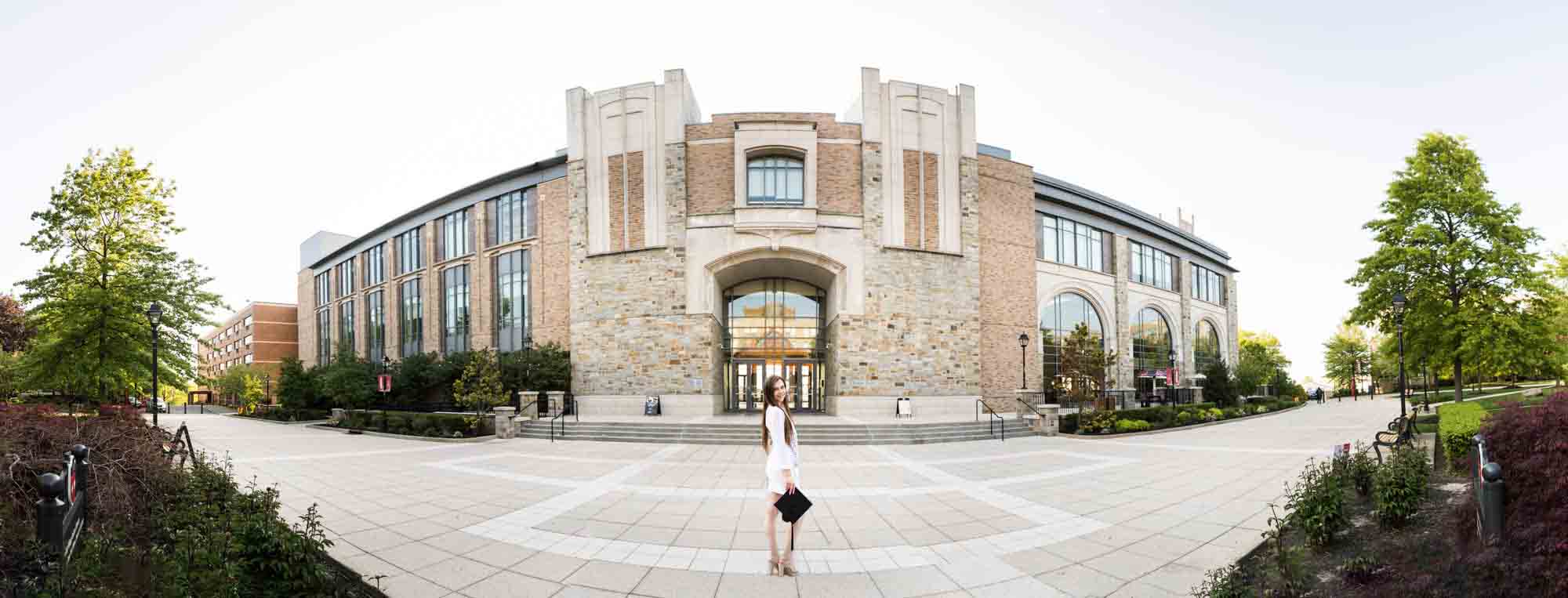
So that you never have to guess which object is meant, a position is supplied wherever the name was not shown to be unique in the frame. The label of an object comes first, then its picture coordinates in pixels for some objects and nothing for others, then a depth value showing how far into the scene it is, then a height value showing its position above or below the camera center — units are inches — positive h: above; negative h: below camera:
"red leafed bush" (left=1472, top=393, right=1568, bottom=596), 133.6 -50.4
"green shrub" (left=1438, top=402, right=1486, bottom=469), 286.7 -60.0
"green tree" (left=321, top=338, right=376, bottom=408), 1005.8 -93.2
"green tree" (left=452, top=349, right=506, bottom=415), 813.2 -80.5
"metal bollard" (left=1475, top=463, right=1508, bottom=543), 150.0 -50.8
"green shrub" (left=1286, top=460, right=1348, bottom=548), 210.1 -74.0
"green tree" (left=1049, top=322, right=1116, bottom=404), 901.2 -69.5
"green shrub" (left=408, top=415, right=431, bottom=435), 754.2 -125.9
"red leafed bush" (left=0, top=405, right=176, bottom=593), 185.0 -49.2
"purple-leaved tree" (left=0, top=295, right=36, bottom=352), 1247.5 +17.6
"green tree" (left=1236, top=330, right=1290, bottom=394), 1288.1 -125.3
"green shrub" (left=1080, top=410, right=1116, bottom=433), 689.6 -125.8
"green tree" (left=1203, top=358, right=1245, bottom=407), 1189.1 -141.4
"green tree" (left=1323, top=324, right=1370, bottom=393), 2128.4 -148.0
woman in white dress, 210.1 -49.4
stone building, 922.1 +117.3
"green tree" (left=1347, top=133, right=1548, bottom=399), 728.3 +76.3
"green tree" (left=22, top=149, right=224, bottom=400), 628.4 +57.2
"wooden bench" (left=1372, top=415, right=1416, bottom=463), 417.0 -92.3
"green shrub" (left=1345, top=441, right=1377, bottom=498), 268.2 -74.5
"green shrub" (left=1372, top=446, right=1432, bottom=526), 221.8 -70.5
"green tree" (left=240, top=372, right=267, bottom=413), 1925.4 -199.8
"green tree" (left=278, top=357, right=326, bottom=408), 1263.5 -120.1
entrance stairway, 654.5 -128.6
